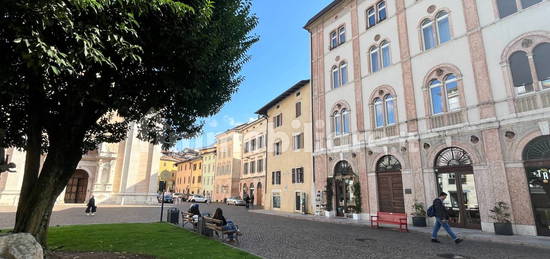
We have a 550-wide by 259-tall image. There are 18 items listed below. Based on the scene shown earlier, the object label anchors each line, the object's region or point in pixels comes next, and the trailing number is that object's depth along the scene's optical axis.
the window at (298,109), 26.88
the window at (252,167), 42.06
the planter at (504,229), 11.83
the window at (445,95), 14.95
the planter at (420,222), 14.80
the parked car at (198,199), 48.22
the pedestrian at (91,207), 20.17
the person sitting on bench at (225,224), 10.54
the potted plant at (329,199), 20.64
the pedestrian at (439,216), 10.92
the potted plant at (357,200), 18.50
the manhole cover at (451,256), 8.45
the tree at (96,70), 4.52
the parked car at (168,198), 43.52
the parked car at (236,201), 41.12
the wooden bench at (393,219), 13.94
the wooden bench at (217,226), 10.47
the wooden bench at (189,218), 13.37
